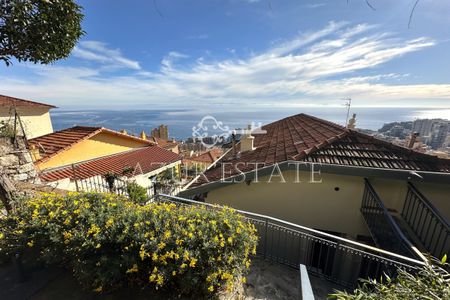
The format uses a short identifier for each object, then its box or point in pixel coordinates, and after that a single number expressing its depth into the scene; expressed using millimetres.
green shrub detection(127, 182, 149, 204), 7969
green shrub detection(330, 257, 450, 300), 1646
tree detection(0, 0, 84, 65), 3287
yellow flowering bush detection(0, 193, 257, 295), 2879
